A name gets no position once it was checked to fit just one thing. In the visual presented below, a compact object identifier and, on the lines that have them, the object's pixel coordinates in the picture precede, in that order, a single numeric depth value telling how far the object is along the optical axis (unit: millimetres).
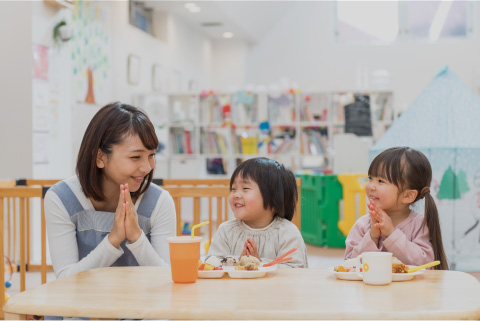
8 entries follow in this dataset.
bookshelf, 7129
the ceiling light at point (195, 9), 8094
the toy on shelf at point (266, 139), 7227
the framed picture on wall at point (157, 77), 8016
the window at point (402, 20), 10312
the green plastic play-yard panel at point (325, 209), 5867
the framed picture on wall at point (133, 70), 7231
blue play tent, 4160
